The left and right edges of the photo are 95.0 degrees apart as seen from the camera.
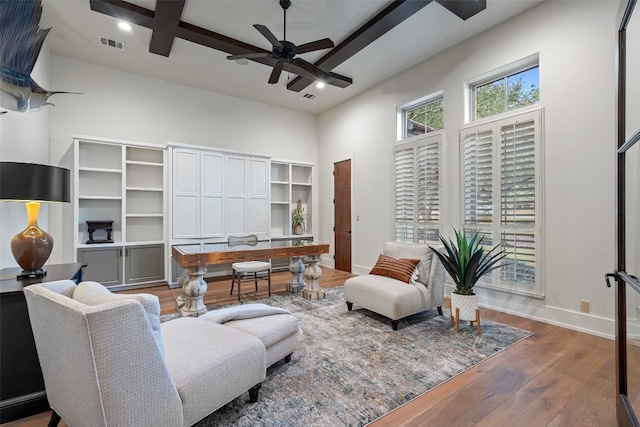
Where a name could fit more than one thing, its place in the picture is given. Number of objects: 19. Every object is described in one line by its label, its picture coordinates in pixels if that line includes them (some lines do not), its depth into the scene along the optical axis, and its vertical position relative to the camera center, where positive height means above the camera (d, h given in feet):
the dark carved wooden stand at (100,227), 14.21 -0.68
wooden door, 19.70 +0.04
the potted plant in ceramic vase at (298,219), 20.89 -0.40
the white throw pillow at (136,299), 3.98 -1.21
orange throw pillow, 10.69 -2.06
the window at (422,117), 14.70 +5.17
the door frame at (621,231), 5.11 -0.31
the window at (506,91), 11.37 +5.12
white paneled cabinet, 15.88 +1.13
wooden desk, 10.47 -1.79
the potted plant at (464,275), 9.56 -2.05
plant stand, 9.43 -3.47
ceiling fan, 10.13 +5.80
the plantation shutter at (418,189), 14.19 +1.27
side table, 5.44 -2.83
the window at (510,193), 10.75 +0.82
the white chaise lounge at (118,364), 3.62 -2.18
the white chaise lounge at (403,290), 9.74 -2.70
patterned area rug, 5.67 -3.85
